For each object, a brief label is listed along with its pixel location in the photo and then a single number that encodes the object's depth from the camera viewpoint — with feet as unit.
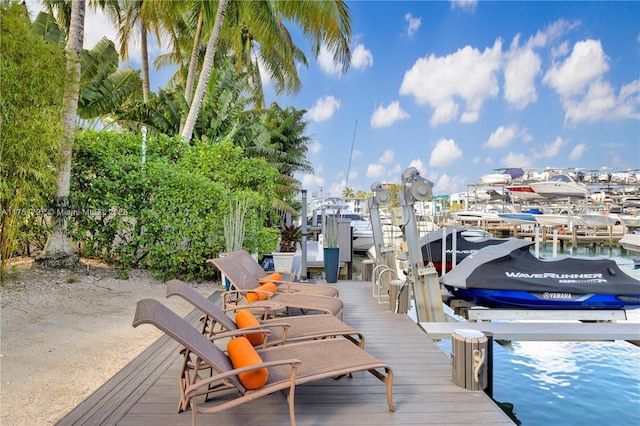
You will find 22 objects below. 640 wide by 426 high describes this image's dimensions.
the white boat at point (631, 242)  34.01
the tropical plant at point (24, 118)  18.74
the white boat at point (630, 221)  76.13
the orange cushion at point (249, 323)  10.95
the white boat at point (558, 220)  73.84
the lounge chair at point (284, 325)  10.60
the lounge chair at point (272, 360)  7.85
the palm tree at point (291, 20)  35.06
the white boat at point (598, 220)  72.28
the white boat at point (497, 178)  103.84
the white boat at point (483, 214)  78.61
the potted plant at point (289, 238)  39.22
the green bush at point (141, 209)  24.30
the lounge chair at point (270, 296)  14.74
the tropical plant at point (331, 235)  25.35
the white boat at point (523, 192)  84.27
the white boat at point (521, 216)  70.13
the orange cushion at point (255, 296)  16.08
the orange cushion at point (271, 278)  18.36
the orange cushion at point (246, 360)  8.21
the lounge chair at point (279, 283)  17.42
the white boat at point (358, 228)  49.93
